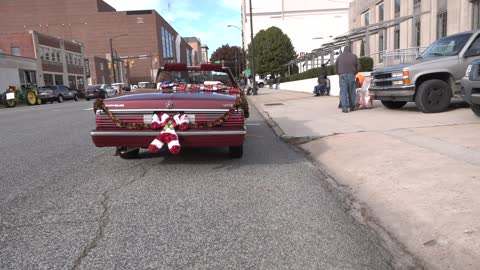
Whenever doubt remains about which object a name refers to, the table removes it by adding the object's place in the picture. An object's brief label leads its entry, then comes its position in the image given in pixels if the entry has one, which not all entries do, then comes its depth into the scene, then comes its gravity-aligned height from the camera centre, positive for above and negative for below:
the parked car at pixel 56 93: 35.49 -0.80
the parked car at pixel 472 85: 8.19 -0.40
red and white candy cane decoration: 5.40 -0.62
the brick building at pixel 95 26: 103.69 +14.02
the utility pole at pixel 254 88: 33.12 -1.02
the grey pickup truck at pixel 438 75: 10.15 -0.19
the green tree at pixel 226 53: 105.94 +5.72
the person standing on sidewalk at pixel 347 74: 11.92 -0.10
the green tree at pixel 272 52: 62.62 +3.22
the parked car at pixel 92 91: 38.66 -0.82
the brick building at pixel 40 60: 47.16 +3.15
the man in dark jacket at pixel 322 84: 21.73 -0.64
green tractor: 32.38 -0.75
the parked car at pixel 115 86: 47.48 -0.51
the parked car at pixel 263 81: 61.79 -0.94
